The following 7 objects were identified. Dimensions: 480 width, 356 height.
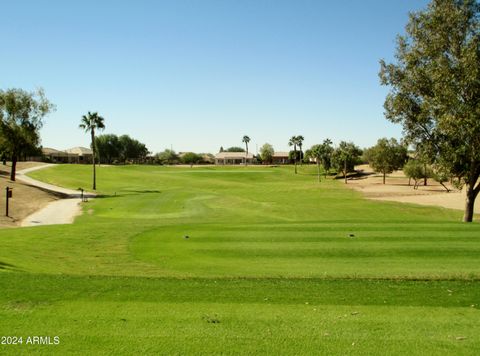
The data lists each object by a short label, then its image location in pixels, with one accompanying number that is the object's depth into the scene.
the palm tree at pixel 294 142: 163.75
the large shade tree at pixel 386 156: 99.62
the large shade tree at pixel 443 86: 26.91
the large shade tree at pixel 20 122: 65.06
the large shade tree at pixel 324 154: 122.62
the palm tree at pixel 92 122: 71.56
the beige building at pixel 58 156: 180.52
